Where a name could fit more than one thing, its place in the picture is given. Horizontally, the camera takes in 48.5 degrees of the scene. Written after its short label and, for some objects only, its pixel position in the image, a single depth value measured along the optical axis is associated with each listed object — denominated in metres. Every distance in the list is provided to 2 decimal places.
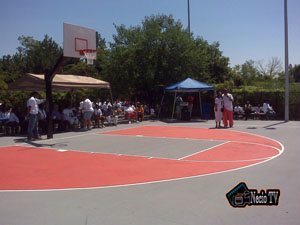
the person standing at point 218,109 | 18.88
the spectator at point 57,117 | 17.83
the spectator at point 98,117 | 19.30
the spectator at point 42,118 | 16.27
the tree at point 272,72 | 67.88
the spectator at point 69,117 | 18.17
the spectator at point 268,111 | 23.35
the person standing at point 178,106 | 23.99
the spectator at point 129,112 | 22.38
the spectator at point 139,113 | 23.12
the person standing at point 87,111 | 18.06
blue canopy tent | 22.55
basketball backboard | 15.05
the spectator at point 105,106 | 21.09
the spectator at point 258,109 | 23.86
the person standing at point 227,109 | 18.67
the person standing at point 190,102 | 23.96
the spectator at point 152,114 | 25.71
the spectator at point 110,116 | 20.78
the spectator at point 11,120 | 16.61
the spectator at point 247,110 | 23.77
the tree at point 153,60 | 26.73
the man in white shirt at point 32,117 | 14.02
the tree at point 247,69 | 67.75
